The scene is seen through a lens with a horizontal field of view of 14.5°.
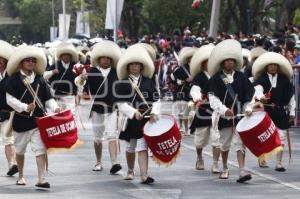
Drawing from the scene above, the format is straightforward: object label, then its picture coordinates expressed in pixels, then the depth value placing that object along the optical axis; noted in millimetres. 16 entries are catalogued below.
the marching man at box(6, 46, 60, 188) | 14992
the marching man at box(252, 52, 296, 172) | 16969
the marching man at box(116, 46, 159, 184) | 15555
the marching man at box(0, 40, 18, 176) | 16344
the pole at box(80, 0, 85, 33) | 69212
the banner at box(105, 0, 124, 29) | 38125
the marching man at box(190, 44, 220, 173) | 17000
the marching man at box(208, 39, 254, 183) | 15812
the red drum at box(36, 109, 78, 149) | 14680
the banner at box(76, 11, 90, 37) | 72525
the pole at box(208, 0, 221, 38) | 38531
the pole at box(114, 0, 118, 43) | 37969
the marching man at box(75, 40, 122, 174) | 17117
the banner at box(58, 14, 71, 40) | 65688
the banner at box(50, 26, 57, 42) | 87475
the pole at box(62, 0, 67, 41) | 66425
